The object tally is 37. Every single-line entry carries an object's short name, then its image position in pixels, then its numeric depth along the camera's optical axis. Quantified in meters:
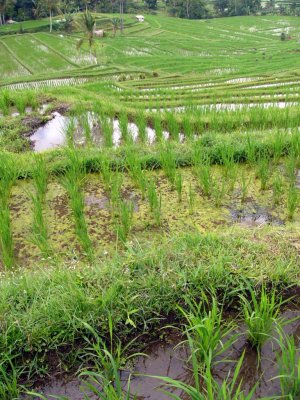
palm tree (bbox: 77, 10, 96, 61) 17.92
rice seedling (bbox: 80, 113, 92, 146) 5.96
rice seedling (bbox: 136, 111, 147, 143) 5.83
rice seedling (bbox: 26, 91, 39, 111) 8.17
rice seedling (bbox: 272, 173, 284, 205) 3.52
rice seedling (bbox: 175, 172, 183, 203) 3.66
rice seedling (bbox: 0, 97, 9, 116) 7.78
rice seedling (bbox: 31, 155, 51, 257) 2.92
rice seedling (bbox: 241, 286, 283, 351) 1.92
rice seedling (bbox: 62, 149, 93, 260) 3.03
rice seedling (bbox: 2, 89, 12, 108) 8.14
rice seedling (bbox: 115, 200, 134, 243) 3.09
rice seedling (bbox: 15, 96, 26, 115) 7.80
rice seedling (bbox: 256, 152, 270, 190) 3.79
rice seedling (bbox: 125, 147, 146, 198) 3.80
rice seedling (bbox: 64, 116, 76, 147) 5.90
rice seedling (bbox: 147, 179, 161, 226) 3.35
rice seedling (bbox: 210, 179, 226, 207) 3.57
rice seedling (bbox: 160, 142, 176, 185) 3.98
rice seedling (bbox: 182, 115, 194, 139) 5.69
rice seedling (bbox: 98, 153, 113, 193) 3.98
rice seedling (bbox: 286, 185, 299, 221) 3.22
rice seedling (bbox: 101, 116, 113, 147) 5.68
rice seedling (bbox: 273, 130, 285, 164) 4.23
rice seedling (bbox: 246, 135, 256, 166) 4.16
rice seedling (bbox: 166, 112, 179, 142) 5.75
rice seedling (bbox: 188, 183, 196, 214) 3.45
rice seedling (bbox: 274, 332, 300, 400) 1.62
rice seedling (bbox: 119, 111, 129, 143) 5.87
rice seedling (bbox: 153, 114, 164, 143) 5.61
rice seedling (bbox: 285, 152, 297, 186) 3.80
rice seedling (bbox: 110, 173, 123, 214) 3.59
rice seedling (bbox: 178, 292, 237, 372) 1.80
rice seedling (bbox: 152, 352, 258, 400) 1.50
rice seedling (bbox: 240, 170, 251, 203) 3.60
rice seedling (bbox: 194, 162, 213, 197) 3.69
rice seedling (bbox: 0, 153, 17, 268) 3.00
